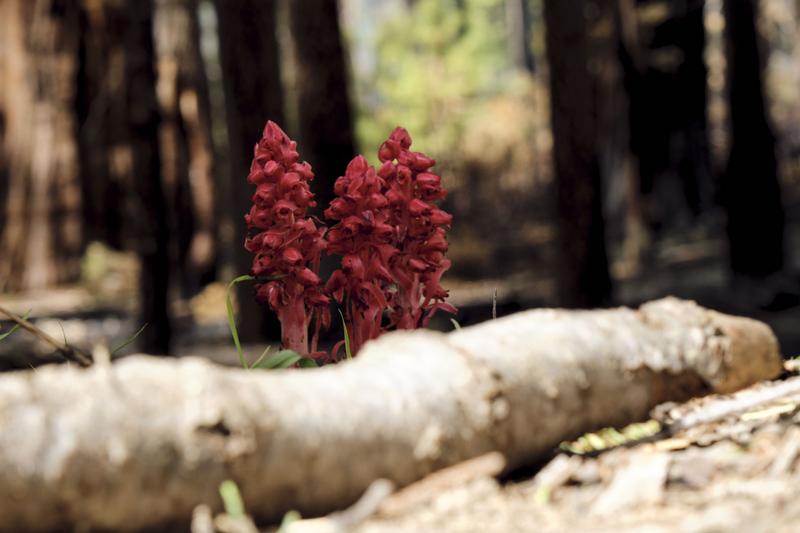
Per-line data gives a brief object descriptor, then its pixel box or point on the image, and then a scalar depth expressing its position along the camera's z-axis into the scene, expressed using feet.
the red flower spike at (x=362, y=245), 9.63
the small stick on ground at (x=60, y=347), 7.64
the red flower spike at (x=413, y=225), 9.86
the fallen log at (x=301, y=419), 5.82
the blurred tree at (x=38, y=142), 60.08
